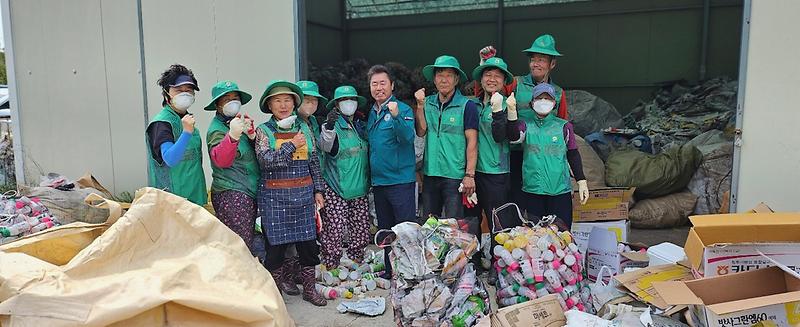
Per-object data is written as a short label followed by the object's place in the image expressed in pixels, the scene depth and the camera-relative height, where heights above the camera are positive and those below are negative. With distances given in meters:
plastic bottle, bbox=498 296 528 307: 3.04 -1.06
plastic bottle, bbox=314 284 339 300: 3.71 -1.23
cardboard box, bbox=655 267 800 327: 2.27 -0.81
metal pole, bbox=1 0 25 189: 6.42 +0.03
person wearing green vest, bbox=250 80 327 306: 3.42 -0.44
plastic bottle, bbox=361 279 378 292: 3.84 -1.22
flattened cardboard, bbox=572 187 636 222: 4.29 -0.79
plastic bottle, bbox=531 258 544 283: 2.99 -0.87
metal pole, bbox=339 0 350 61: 10.94 +1.16
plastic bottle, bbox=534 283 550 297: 2.99 -0.98
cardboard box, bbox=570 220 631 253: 3.96 -0.91
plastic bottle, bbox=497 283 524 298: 3.07 -1.01
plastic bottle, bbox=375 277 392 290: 3.88 -1.23
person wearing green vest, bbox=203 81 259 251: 3.40 -0.43
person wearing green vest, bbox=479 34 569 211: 3.83 +0.14
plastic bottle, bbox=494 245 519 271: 3.03 -0.82
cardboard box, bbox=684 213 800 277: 2.66 -0.66
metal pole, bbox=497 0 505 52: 10.08 +1.38
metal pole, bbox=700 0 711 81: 8.95 +0.89
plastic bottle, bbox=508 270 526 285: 3.02 -0.92
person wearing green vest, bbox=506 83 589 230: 3.61 -0.35
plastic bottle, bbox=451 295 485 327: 2.78 -1.03
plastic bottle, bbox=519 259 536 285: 3.00 -0.88
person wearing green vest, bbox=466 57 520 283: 3.70 -0.33
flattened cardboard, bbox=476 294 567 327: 2.68 -1.01
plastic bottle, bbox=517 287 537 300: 2.99 -1.00
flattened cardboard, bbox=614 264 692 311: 2.99 -0.96
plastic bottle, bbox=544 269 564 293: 2.98 -0.92
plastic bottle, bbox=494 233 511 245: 3.11 -0.74
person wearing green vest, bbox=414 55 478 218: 3.66 -0.22
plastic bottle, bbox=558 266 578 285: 3.03 -0.92
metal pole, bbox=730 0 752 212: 3.67 -0.02
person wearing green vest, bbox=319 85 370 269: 3.78 -0.49
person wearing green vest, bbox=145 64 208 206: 3.24 -0.22
